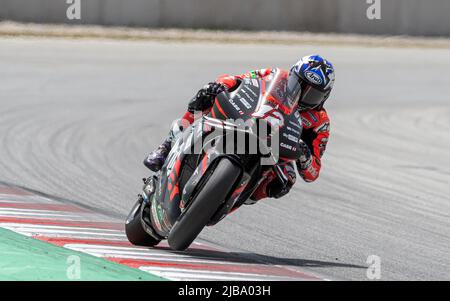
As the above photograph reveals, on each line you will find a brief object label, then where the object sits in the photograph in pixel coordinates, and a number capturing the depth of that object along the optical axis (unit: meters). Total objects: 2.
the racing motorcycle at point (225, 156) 12.91
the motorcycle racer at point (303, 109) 13.95
